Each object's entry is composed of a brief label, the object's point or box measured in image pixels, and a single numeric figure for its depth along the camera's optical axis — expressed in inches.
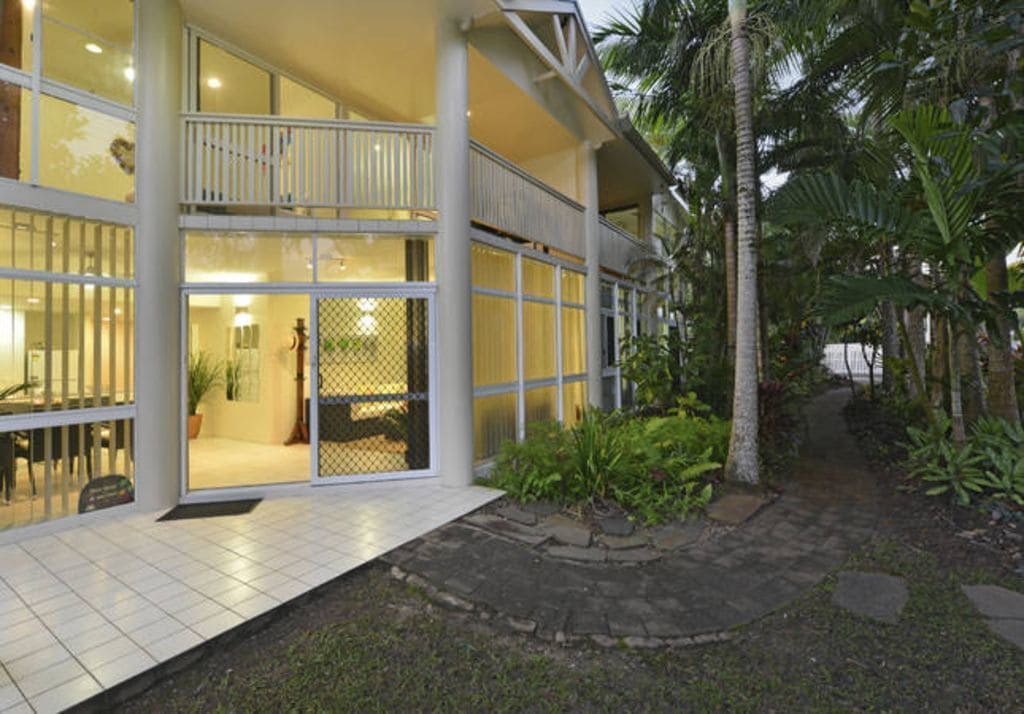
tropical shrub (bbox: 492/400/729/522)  188.9
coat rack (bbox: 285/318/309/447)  313.4
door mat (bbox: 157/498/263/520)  183.6
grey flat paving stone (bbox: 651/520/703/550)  158.4
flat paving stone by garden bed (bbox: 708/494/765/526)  179.8
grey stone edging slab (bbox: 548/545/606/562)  148.1
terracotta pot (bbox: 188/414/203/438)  324.8
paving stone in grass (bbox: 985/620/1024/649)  104.3
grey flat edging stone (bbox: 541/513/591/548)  160.9
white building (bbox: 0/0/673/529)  170.9
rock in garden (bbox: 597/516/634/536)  167.6
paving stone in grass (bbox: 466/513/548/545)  162.4
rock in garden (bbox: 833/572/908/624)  116.8
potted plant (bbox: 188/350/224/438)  319.0
